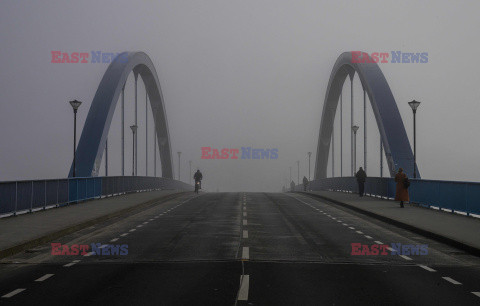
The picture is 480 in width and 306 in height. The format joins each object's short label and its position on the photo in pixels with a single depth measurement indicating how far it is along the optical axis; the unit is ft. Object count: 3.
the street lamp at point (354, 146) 143.43
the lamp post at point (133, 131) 139.18
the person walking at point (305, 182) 206.08
